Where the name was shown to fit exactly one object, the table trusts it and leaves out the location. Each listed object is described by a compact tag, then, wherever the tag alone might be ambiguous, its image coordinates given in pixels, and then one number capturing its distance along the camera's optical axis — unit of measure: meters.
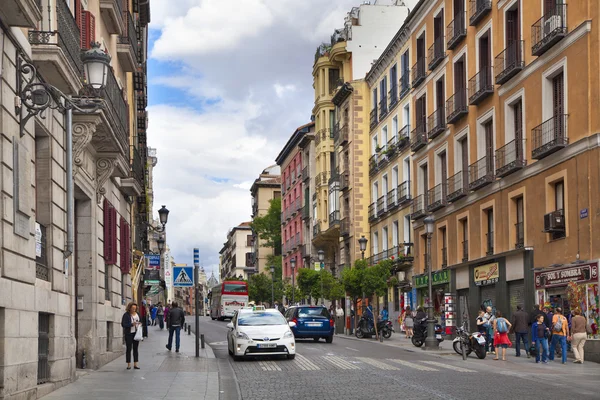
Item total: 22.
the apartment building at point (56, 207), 13.06
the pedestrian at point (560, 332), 24.91
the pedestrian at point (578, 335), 24.73
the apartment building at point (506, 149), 27.31
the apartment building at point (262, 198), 109.97
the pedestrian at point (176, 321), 29.02
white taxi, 24.86
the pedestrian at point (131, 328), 22.00
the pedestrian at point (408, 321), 41.38
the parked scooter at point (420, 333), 33.44
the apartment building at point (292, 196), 80.06
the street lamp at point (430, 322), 31.08
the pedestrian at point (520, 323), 26.66
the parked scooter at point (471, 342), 26.78
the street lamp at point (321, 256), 54.49
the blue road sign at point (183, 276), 26.30
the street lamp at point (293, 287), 63.11
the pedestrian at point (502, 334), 26.64
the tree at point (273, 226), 99.31
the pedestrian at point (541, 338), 25.22
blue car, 35.56
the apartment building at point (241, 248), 150.62
